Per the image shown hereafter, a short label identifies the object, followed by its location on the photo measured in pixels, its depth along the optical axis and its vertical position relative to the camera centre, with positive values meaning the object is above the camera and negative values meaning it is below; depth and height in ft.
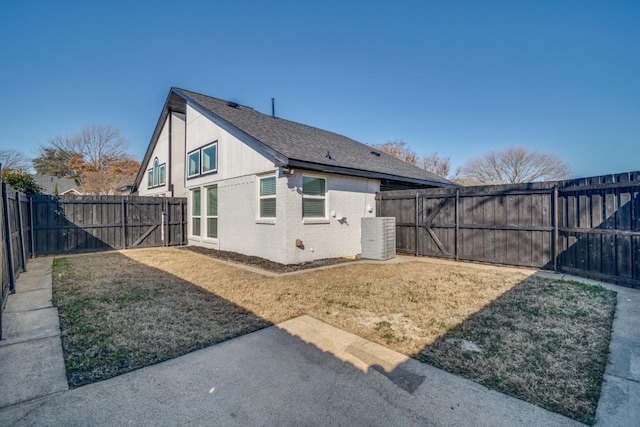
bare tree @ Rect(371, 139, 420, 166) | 100.68 +21.11
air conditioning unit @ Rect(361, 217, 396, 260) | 28.27 -2.87
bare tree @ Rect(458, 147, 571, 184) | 95.81 +14.76
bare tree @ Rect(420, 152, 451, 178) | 105.50 +16.80
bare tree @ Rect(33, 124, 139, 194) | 105.70 +21.23
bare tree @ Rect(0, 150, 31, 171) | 98.45 +18.89
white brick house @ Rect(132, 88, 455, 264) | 25.08 +3.04
